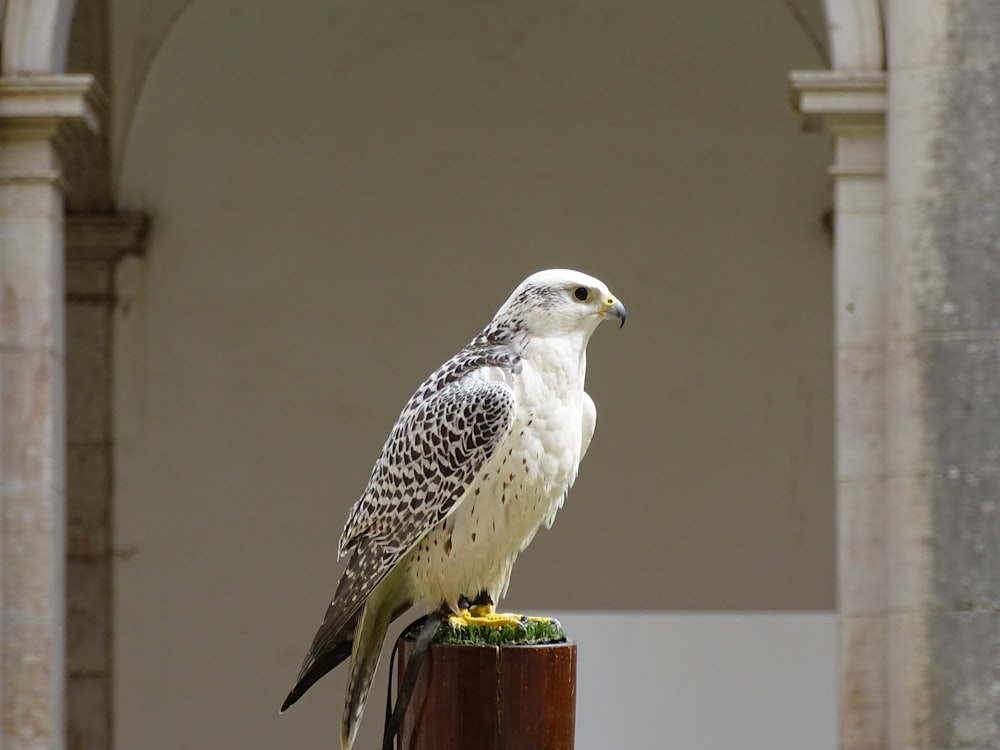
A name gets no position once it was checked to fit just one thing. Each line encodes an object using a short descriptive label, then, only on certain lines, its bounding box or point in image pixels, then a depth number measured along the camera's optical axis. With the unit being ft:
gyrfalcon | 27.17
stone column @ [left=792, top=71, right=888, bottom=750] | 46.32
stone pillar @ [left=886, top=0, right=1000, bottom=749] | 44.86
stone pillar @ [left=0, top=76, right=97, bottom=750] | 46.78
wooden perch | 25.61
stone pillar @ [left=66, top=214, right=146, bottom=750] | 68.13
